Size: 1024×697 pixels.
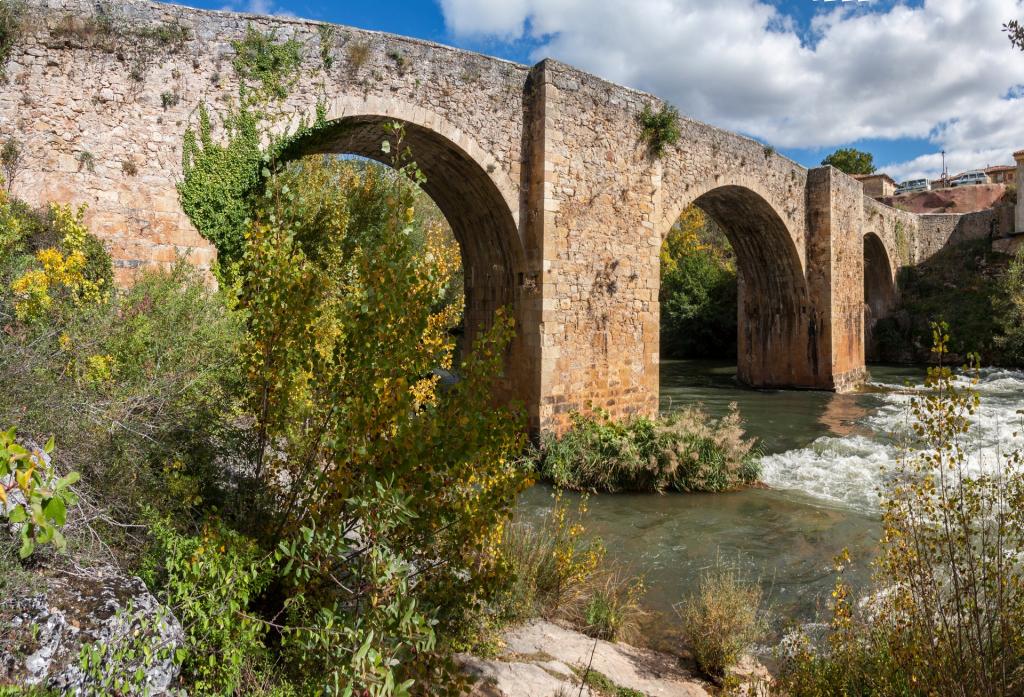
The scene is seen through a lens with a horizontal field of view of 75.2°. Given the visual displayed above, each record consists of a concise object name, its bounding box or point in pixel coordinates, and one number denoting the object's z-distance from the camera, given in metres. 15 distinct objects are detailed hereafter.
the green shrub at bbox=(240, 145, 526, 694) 2.59
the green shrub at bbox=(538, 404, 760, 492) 8.69
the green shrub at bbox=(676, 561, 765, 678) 4.20
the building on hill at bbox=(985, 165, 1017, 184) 42.66
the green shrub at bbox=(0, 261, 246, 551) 3.31
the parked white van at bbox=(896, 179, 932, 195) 45.56
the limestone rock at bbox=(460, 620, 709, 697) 3.45
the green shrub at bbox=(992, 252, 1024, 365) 21.98
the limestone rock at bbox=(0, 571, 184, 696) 2.26
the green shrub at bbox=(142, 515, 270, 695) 2.61
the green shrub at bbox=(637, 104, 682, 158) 10.55
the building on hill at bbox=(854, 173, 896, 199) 37.06
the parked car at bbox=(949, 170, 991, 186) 43.62
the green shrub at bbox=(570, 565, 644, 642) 4.55
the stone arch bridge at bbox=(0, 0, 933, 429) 6.66
